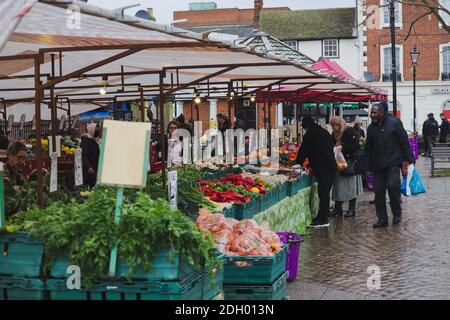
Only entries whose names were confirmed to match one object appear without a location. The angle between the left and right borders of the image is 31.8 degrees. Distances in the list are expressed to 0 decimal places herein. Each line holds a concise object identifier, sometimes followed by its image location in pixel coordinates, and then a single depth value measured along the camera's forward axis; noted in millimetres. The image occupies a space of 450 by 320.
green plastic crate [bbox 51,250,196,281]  4777
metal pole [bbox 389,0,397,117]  21470
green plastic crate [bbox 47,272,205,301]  4742
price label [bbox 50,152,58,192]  6738
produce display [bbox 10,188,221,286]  4777
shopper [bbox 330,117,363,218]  13258
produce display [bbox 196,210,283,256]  6348
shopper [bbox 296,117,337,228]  12148
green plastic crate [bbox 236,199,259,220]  8531
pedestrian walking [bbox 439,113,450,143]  33000
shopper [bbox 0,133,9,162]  11966
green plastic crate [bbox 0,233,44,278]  5000
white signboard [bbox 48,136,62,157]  11184
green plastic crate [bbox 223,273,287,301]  6133
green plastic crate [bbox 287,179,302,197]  11266
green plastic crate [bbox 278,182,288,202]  10586
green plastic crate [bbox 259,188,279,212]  9438
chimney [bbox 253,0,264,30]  55150
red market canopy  16859
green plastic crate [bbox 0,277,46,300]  4949
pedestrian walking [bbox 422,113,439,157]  32000
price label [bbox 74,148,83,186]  8105
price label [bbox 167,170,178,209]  6746
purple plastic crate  7891
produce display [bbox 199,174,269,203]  9039
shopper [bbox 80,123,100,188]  11836
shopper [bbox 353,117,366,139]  18516
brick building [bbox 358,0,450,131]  48438
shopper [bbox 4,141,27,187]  9719
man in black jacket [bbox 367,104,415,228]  11680
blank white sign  4887
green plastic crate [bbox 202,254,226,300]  5237
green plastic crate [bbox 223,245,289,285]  6125
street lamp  34891
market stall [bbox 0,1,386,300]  4805
